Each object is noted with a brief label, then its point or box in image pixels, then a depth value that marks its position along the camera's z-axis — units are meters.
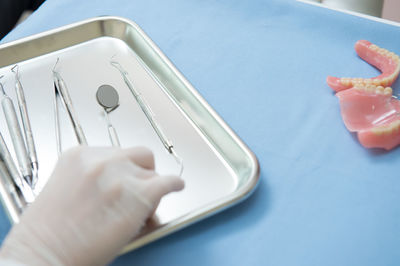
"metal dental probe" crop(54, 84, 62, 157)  0.59
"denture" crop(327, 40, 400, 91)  0.67
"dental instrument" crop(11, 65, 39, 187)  0.56
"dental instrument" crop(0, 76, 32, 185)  0.55
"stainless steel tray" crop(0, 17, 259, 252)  0.54
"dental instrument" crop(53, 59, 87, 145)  0.61
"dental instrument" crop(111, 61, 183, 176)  0.60
